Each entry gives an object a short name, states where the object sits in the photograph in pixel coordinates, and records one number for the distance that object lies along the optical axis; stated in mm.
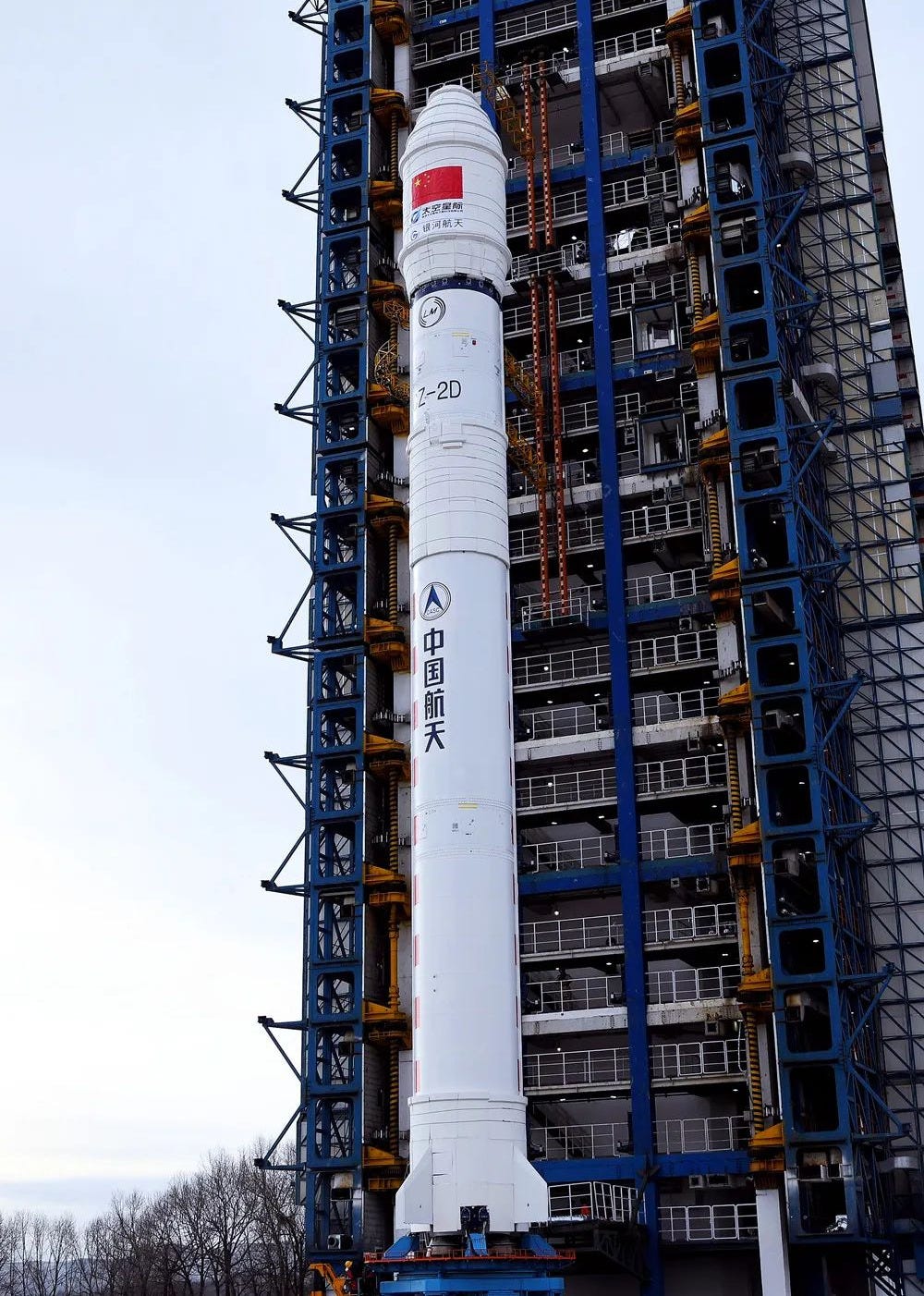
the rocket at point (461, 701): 36969
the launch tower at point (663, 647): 52781
